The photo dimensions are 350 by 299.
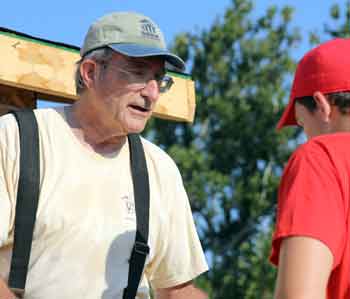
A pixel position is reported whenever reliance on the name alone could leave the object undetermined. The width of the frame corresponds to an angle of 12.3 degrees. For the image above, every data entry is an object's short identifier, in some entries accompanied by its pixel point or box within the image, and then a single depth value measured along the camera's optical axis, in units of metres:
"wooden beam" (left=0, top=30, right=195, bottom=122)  7.46
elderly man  5.74
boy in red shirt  3.96
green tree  44.58
